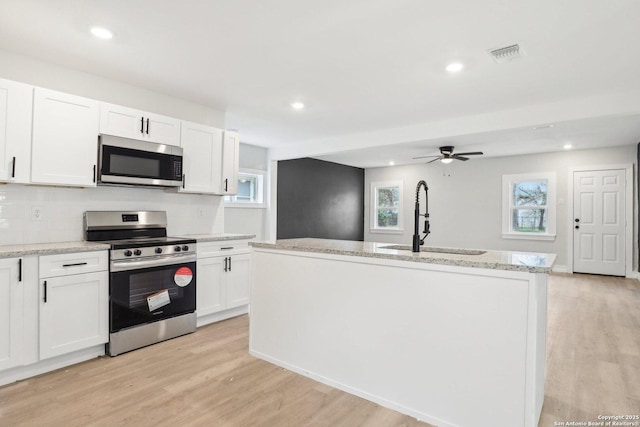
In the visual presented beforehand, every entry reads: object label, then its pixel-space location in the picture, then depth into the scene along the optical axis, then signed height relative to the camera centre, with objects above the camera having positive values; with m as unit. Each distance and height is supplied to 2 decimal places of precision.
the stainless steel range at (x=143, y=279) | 2.88 -0.56
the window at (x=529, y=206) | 6.92 +0.31
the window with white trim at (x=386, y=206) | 8.92 +0.33
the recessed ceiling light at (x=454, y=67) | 3.03 +1.32
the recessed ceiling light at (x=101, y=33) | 2.49 +1.28
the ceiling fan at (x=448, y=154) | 6.12 +1.14
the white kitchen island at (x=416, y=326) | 1.71 -0.62
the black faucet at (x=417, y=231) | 2.27 -0.08
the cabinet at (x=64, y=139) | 2.75 +0.59
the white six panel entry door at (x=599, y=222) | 6.33 +0.02
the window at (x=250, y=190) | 6.36 +0.49
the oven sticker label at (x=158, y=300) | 3.10 -0.75
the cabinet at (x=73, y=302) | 2.53 -0.66
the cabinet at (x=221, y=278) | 3.57 -0.66
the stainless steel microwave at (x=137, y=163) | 3.07 +0.47
